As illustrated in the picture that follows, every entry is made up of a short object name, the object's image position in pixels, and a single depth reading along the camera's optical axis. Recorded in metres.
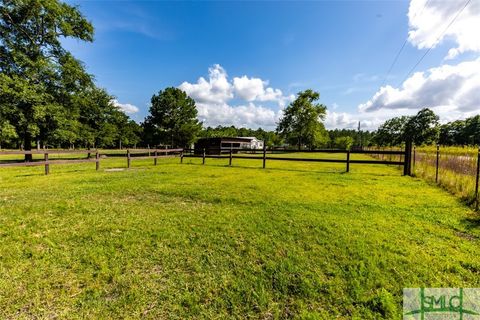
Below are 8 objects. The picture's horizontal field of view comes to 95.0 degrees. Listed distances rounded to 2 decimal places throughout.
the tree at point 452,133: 67.09
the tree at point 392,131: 74.86
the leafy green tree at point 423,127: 59.75
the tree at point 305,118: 44.38
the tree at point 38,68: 14.69
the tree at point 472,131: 59.34
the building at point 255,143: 43.28
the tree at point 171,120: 34.93
